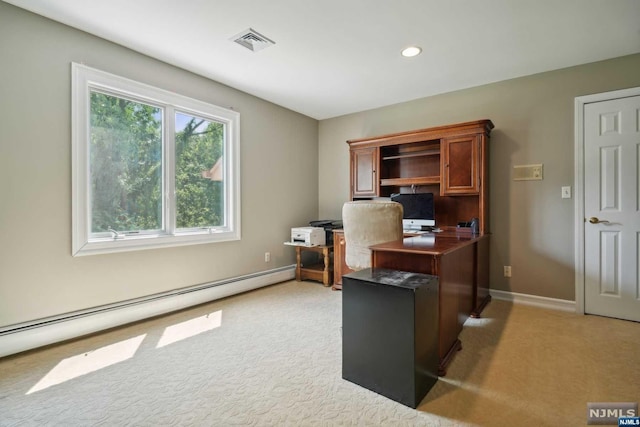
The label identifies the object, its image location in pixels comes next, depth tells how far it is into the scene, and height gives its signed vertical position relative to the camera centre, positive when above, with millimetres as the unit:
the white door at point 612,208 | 2773 +25
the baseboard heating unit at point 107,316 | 2178 -919
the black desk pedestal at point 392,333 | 1611 -710
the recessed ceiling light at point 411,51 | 2729 +1509
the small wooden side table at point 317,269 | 4074 -849
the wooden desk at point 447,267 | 1976 -412
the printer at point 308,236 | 4074 -343
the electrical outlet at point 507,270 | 3387 -687
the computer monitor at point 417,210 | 3660 +13
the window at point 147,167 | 2512 +457
